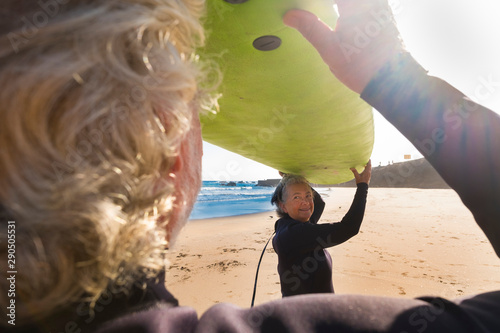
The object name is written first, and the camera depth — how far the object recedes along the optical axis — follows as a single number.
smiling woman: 2.08
